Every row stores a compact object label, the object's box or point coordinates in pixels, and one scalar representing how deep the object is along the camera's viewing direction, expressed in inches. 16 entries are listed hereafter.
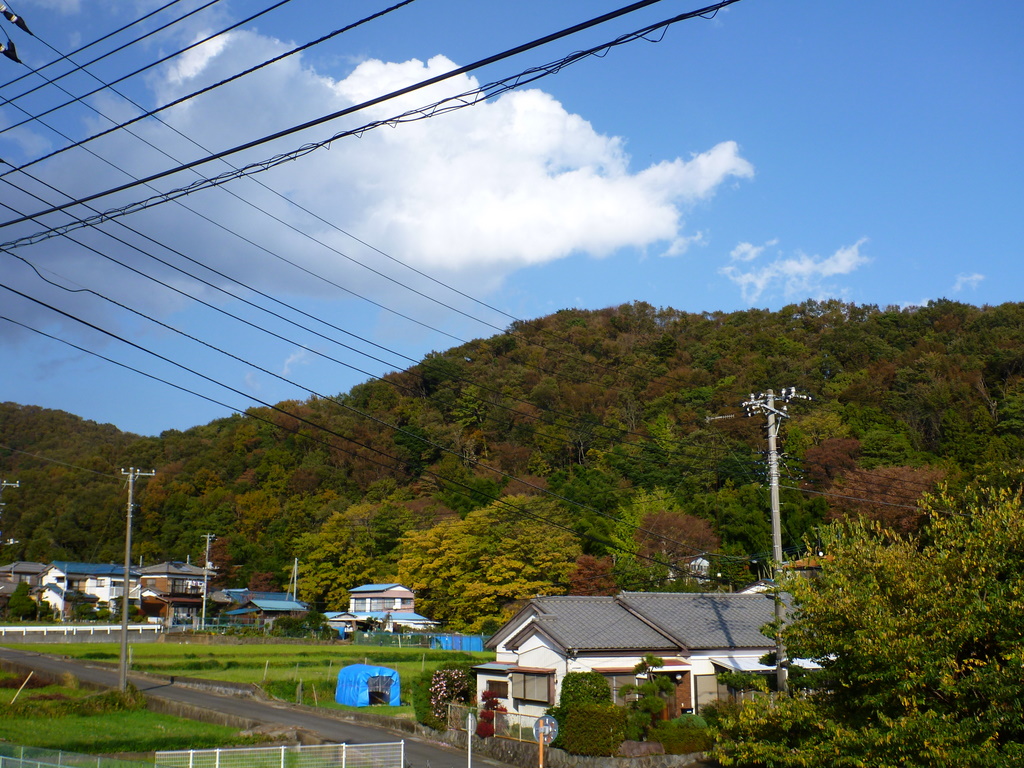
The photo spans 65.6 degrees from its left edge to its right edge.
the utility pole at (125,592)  1125.7
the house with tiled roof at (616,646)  912.9
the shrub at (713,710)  843.7
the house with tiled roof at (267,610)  2605.8
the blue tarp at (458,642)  1964.8
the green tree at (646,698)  820.6
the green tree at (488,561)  2022.6
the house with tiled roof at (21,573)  3117.6
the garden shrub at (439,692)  991.6
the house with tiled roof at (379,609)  2384.4
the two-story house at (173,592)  2867.1
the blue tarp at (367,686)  1217.4
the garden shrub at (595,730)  784.9
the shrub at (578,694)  826.8
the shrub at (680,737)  807.1
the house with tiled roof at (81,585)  2935.5
